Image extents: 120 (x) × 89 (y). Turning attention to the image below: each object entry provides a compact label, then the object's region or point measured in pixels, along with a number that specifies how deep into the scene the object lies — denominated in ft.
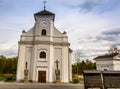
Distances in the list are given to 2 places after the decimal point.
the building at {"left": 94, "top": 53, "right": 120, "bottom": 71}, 57.17
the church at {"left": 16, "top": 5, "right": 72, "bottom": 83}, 50.79
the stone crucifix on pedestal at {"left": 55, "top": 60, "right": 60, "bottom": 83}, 48.48
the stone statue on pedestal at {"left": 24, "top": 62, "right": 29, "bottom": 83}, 47.58
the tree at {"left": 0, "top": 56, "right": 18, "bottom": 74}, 115.05
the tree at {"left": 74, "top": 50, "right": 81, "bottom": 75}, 122.39
